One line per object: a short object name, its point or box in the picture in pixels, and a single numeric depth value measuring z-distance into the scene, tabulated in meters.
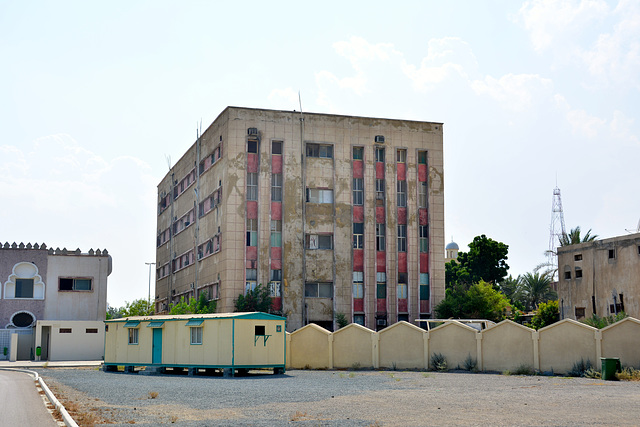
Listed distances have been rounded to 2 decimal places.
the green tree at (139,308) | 68.60
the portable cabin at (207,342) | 35.78
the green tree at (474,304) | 60.53
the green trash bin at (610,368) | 29.81
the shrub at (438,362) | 37.25
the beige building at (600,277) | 50.38
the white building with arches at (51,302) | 60.16
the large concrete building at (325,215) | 57.88
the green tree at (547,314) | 65.75
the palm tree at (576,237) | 73.25
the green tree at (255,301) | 55.50
